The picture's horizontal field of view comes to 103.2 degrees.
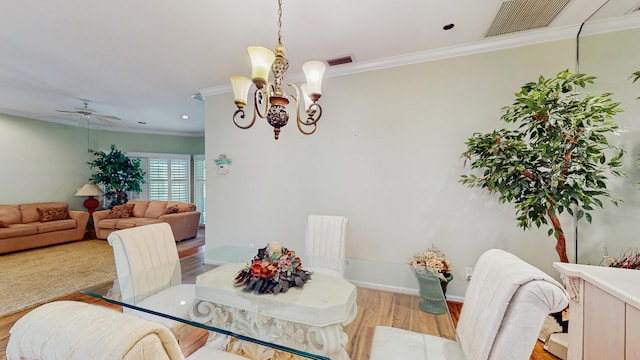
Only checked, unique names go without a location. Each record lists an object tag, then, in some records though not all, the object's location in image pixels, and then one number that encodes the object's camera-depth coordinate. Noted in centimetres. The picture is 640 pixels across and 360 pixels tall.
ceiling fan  448
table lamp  607
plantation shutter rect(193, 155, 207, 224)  760
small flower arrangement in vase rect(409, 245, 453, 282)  238
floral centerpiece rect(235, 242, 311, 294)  152
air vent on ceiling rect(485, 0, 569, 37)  202
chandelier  161
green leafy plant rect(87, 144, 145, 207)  619
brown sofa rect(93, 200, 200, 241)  543
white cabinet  122
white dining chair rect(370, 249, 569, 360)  92
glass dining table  137
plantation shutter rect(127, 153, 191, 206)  714
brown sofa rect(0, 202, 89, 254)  450
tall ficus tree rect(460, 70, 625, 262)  176
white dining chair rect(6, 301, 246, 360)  54
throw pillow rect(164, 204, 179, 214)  561
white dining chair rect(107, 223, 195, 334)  160
